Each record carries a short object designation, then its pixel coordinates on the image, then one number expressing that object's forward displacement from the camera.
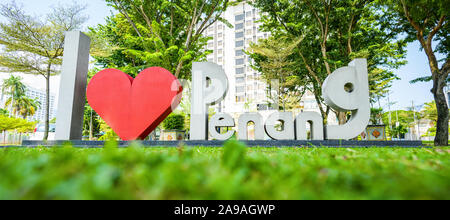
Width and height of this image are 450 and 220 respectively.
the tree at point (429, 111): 29.47
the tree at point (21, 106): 39.97
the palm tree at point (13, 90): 39.44
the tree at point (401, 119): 29.97
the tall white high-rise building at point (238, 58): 40.68
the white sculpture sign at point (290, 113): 6.36
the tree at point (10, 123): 19.14
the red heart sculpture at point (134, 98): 6.81
